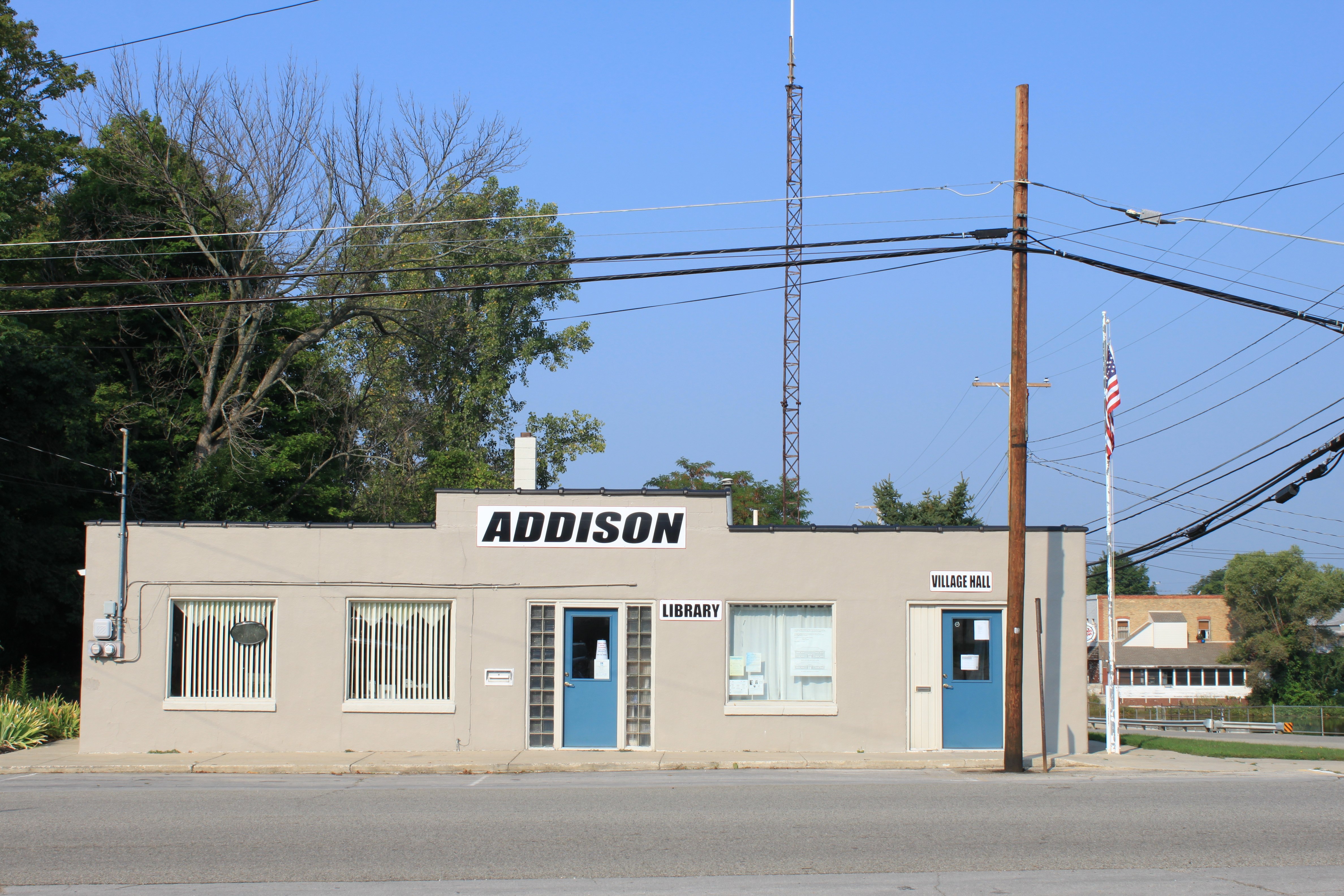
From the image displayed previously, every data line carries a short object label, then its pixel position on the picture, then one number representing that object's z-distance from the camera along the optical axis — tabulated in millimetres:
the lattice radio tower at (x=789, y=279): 41000
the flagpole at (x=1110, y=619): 17891
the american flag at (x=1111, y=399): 19734
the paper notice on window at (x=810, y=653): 17203
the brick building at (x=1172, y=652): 72125
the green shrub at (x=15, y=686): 20344
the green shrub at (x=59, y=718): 18625
